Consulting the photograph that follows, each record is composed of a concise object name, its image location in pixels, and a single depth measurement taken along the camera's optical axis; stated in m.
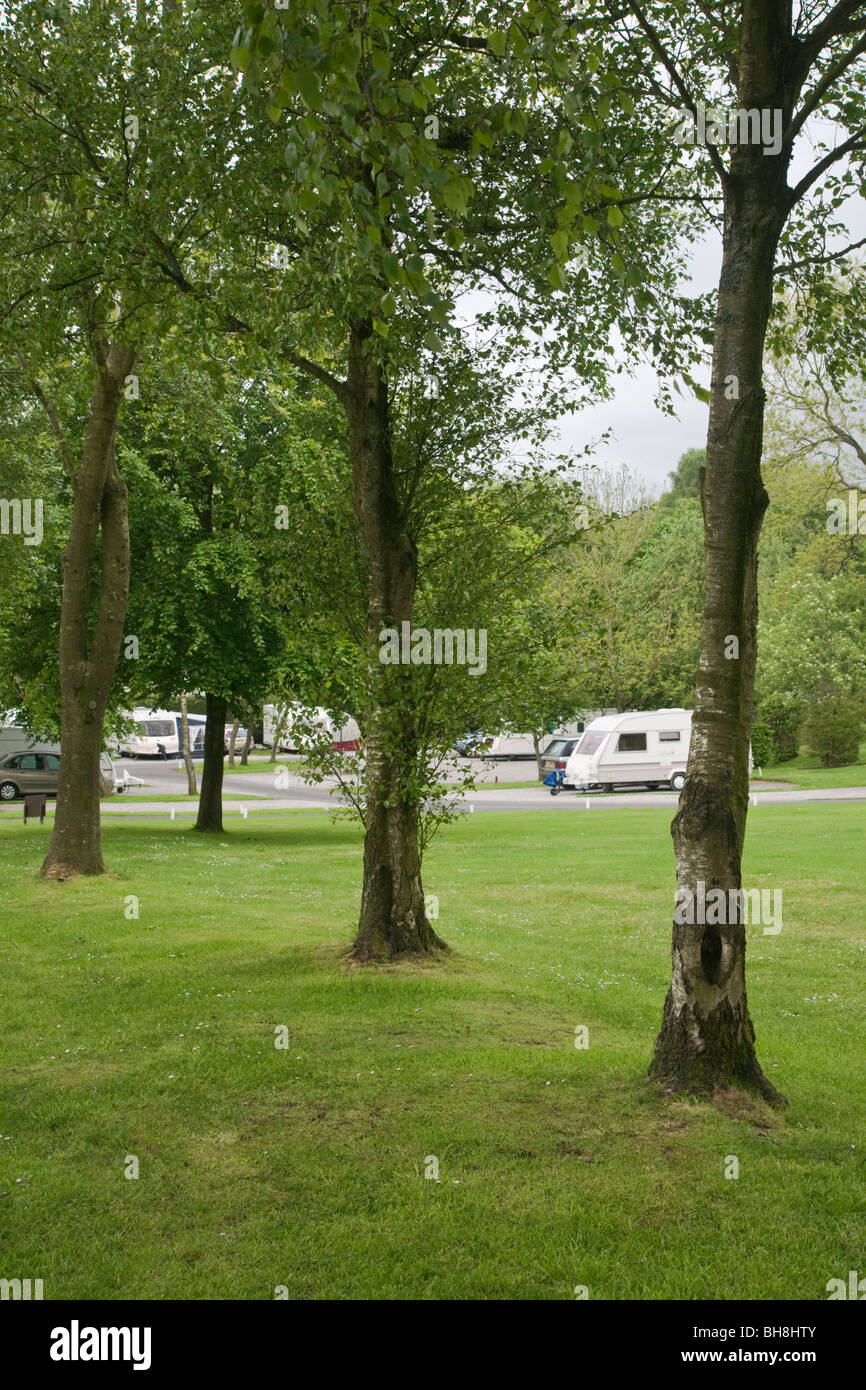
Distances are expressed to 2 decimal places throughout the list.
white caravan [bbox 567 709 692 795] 44.47
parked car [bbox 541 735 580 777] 46.94
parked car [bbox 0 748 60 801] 41.44
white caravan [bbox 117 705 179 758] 68.88
